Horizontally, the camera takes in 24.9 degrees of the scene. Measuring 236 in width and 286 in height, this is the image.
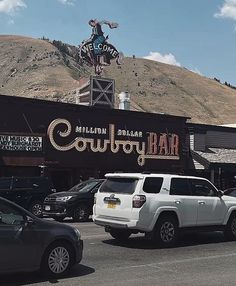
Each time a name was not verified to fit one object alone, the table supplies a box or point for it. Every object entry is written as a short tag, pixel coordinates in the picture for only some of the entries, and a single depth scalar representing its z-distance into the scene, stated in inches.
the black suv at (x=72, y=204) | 787.4
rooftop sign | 1664.6
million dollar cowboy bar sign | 1130.0
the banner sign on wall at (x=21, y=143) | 1046.4
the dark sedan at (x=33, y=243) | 330.3
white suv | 492.4
